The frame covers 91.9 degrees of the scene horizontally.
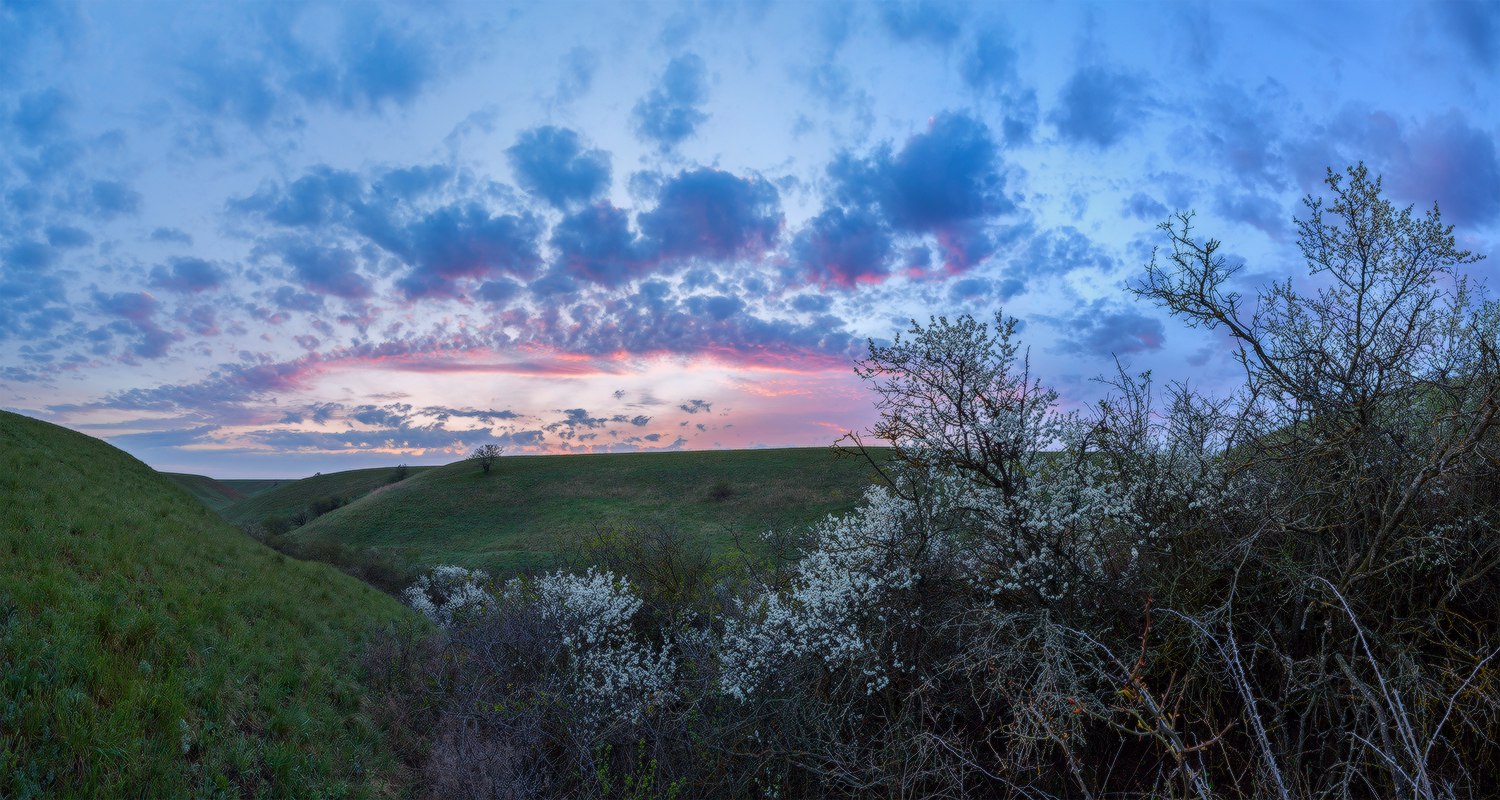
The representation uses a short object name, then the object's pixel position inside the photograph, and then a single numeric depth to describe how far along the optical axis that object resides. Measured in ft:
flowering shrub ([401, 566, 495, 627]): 77.47
